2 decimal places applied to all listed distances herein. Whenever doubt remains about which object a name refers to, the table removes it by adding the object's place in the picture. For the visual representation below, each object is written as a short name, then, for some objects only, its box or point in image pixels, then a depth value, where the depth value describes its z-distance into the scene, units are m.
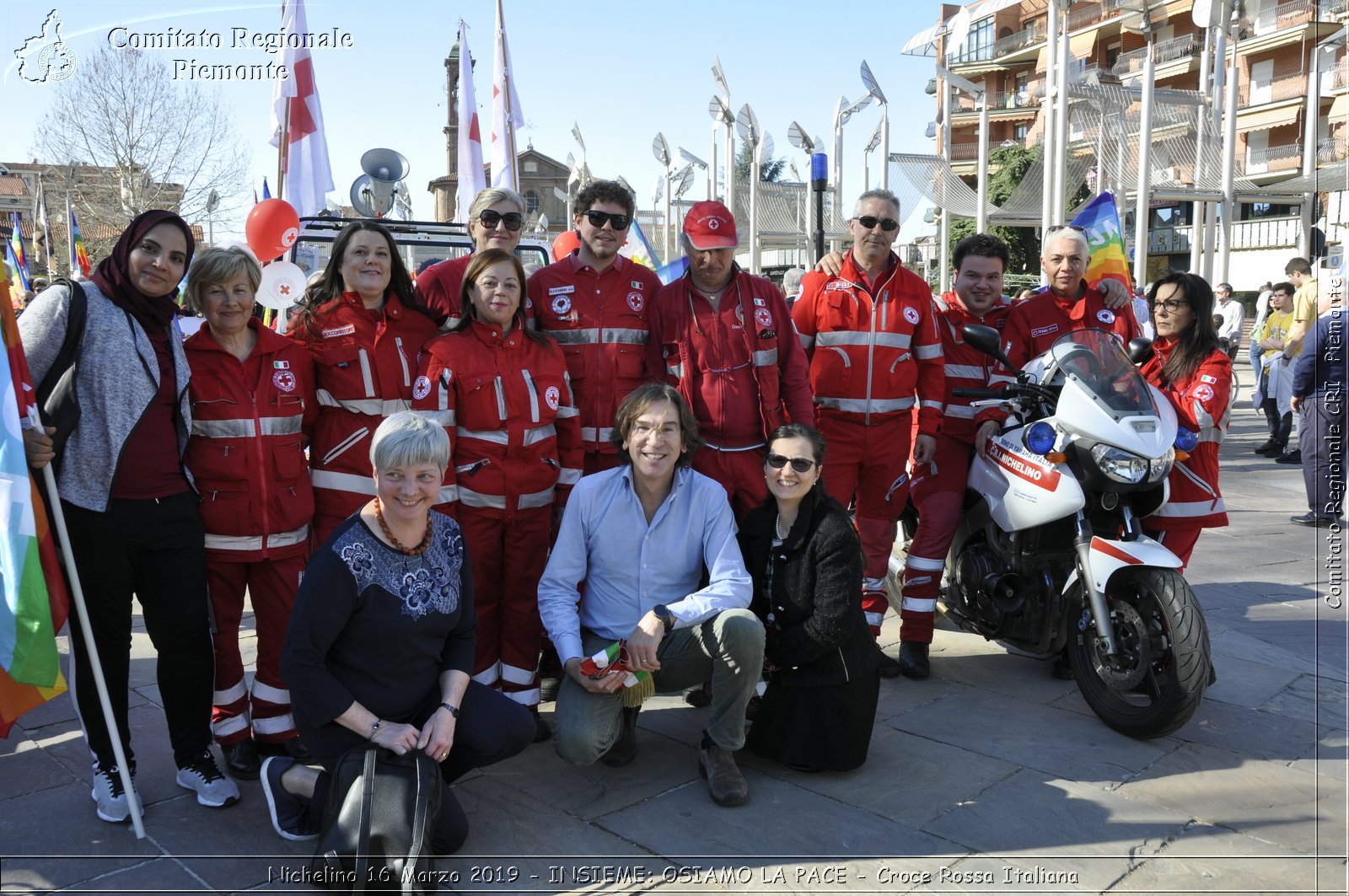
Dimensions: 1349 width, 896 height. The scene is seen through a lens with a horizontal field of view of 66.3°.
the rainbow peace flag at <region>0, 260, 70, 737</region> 2.98
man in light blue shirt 3.49
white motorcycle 3.81
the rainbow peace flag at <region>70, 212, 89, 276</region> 14.84
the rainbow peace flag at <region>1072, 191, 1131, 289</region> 5.80
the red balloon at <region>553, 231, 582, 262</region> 8.27
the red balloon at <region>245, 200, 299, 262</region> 8.09
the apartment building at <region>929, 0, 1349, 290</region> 36.09
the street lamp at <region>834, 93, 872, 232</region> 20.53
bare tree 21.12
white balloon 7.03
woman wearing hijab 3.27
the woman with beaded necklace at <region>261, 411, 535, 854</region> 2.97
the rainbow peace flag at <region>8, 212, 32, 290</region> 12.13
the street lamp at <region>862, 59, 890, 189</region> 19.75
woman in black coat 3.61
